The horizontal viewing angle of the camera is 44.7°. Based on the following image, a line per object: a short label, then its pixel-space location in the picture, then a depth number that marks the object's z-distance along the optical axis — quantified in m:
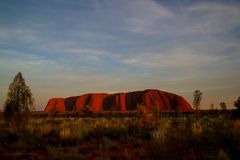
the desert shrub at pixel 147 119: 23.04
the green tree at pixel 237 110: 26.79
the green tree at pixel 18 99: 17.50
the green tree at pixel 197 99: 54.00
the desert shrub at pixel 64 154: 11.06
